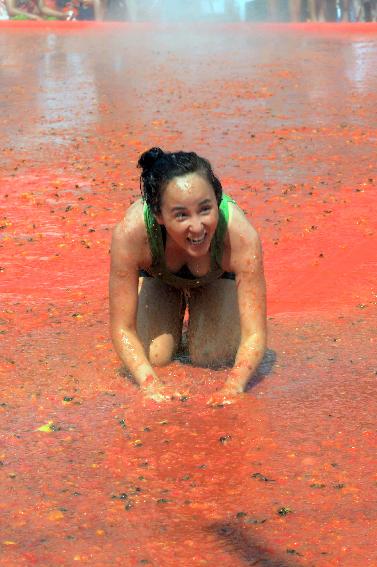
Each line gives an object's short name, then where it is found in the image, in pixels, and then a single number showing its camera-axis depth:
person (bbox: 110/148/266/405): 7.55
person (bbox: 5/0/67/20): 34.63
